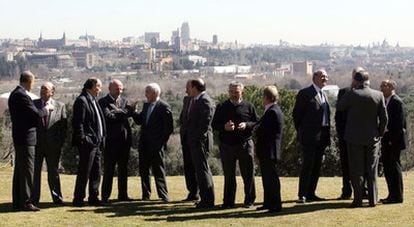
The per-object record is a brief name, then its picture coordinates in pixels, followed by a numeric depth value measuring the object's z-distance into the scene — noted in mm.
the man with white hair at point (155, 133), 10039
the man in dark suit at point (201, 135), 9227
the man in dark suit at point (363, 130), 8922
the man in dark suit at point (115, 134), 9984
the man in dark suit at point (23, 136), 8781
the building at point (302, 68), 163262
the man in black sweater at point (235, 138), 9195
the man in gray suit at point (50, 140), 9539
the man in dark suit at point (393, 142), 9352
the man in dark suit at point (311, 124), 9500
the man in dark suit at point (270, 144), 8758
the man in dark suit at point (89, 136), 9312
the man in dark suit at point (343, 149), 9638
